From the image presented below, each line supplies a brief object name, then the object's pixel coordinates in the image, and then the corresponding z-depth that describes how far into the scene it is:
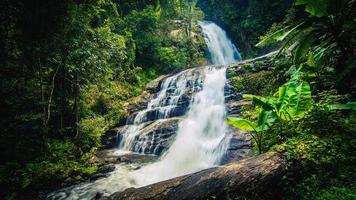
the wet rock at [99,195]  6.92
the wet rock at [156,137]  11.00
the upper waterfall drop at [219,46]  25.17
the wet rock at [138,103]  15.32
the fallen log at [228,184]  3.67
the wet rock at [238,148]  7.54
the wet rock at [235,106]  10.76
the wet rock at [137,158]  10.20
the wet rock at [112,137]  12.80
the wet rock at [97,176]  8.91
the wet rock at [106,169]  9.43
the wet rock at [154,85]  17.08
